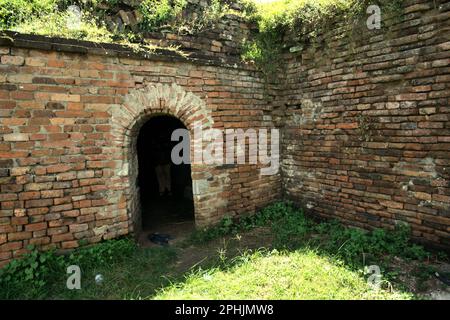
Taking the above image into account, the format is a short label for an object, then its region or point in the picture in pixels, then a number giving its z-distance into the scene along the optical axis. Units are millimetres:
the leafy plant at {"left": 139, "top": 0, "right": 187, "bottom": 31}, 4090
